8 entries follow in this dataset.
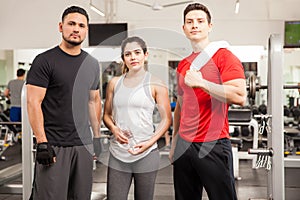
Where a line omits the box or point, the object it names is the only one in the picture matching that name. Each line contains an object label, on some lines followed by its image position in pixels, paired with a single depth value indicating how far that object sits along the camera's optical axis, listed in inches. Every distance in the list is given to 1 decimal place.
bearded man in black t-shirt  81.2
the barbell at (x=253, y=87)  102.0
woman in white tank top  82.2
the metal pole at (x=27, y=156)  124.8
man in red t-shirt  74.1
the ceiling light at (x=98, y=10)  274.1
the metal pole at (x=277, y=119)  96.3
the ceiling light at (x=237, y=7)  295.8
